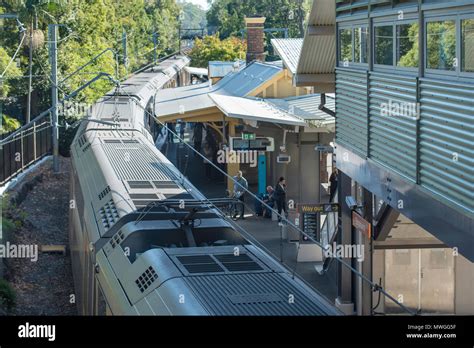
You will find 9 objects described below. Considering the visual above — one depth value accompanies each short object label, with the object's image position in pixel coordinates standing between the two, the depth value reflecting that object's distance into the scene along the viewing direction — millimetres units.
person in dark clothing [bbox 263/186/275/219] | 24094
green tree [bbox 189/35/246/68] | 60188
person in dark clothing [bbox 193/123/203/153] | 38906
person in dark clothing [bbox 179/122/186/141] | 37969
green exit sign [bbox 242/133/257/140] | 24766
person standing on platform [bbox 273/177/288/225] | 23391
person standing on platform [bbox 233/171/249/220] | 23844
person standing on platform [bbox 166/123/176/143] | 38144
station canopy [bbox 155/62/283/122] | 27109
